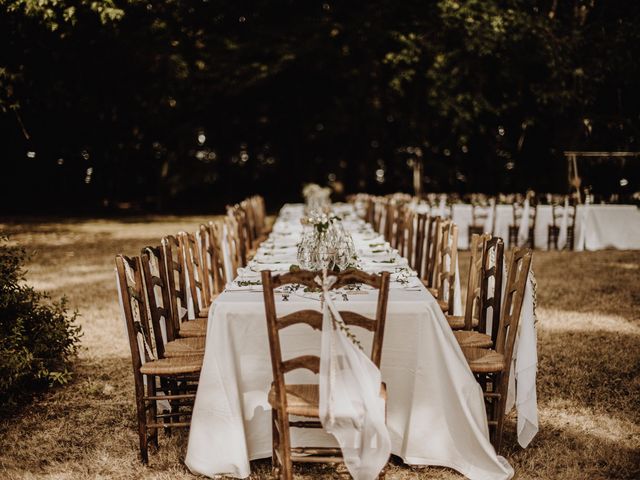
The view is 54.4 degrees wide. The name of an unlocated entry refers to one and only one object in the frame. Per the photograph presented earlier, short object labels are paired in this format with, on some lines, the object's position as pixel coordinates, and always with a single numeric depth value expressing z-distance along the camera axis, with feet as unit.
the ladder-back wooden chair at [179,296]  13.93
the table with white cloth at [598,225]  38.55
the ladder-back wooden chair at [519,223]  38.17
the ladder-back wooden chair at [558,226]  38.17
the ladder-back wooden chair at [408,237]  23.47
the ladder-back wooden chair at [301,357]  9.37
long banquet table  10.97
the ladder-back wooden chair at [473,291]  14.57
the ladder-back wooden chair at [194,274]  15.48
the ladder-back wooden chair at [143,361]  11.67
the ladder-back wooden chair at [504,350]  11.74
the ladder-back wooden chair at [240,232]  23.40
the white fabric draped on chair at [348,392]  9.46
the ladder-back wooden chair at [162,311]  12.49
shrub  14.67
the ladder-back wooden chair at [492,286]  13.30
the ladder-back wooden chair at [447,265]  17.04
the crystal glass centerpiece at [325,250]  13.79
